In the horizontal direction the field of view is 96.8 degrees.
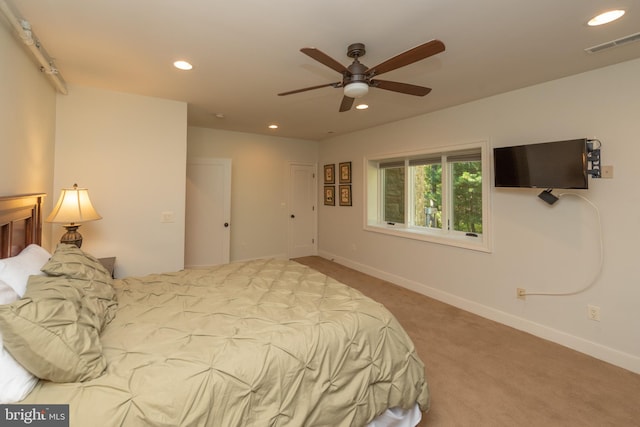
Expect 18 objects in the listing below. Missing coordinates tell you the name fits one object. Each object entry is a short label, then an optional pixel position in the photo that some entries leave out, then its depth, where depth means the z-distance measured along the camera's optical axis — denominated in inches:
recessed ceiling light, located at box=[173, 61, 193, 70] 95.4
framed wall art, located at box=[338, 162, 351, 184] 209.2
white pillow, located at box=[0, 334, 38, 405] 39.4
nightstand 111.5
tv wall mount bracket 97.0
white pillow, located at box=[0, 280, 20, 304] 48.3
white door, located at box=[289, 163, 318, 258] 232.5
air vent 78.1
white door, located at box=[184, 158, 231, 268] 188.1
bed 42.3
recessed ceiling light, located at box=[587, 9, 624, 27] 68.4
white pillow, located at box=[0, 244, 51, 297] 54.9
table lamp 99.4
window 139.5
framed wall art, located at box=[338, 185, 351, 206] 210.5
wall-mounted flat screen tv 96.8
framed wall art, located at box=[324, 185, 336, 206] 225.8
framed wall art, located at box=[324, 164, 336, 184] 224.2
